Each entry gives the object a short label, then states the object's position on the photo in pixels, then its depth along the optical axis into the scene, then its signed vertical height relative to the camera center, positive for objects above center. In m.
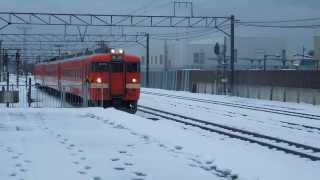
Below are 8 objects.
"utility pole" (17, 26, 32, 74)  77.62 +3.78
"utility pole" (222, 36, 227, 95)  54.06 -0.30
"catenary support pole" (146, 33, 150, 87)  73.28 +1.22
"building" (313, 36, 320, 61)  74.81 +2.82
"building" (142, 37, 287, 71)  102.22 +3.25
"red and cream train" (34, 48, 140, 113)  31.37 -0.42
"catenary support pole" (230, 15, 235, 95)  50.01 +1.67
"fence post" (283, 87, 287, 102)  43.88 -1.54
